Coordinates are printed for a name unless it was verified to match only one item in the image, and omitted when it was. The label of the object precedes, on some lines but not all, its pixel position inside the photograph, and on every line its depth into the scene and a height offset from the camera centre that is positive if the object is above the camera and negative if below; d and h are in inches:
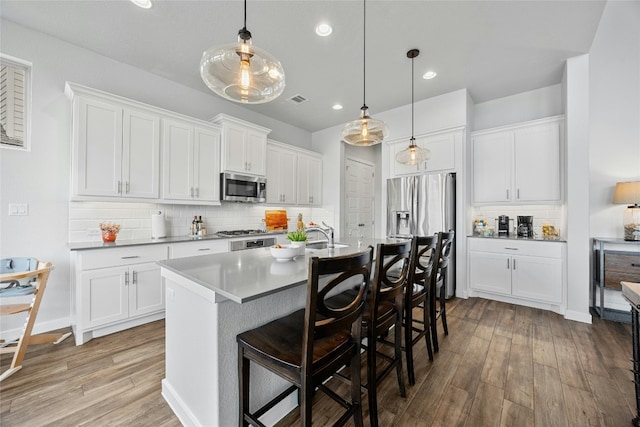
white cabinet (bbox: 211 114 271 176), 149.3 +41.6
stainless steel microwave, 150.4 +15.9
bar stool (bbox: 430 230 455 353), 87.4 -23.5
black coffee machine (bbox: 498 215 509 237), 152.6 -5.8
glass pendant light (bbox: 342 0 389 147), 102.2 +34.2
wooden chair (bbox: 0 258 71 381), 78.7 -25.9
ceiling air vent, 161.9 +74.1
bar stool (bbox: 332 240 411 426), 56.9 -24.4
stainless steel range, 143.6 -15.7
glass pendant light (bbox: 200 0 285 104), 59.8 +35.6
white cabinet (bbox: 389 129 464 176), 155.3 +40.5
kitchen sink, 100.0 -12.5
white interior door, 221.8 +15.4
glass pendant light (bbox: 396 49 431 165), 126.3 +29.8
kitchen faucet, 90.4 -6.4
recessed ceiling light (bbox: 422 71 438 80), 134.3 +74.3
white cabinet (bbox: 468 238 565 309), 128.8 -29.0
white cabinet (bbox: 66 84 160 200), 102.9 +28.2
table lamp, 115.8 +6.1
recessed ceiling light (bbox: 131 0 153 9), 88.5 +73.0
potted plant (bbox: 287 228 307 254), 81.2 -7.4
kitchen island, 49.4 -23.6
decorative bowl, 69.7 -10.5
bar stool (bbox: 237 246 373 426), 41.3 -24.2
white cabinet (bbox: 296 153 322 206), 201.2 +27.6
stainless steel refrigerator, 151.2 +5.4
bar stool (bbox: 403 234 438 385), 73.2 -23.5
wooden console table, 113.7 -22.6
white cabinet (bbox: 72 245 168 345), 96.0 -30.7
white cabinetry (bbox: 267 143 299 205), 180.5 +28.4
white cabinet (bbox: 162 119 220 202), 128.1 +27.5
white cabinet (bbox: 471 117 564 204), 137.4 +30.0
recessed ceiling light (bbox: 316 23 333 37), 101.0 +73.8
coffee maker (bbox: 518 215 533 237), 147.0 -6.0
